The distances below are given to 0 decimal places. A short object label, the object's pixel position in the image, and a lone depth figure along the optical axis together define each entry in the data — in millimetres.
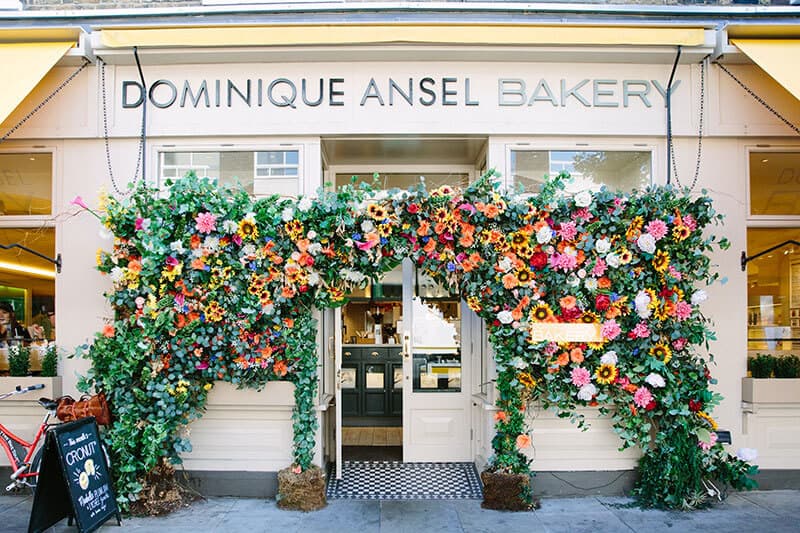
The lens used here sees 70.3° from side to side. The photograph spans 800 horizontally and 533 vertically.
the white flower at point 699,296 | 4867
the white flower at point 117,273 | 4871
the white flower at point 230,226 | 4812
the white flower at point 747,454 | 5020
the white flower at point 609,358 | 4867
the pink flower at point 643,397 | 4871
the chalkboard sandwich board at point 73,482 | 4207
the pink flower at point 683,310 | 4914
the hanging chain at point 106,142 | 5438
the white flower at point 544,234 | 4820
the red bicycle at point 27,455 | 4734
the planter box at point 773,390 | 5207
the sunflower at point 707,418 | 4898
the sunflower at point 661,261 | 4875
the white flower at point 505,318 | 4871
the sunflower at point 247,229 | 4852
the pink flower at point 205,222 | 4832
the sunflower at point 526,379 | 4973
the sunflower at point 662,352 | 4875
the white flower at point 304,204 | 4863
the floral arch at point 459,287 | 4840
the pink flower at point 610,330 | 4867
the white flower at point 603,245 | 4840
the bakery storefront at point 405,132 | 5250
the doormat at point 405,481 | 5363
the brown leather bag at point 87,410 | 4770
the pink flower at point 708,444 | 5000
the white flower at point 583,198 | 4828
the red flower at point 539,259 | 4922
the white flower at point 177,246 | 4812
